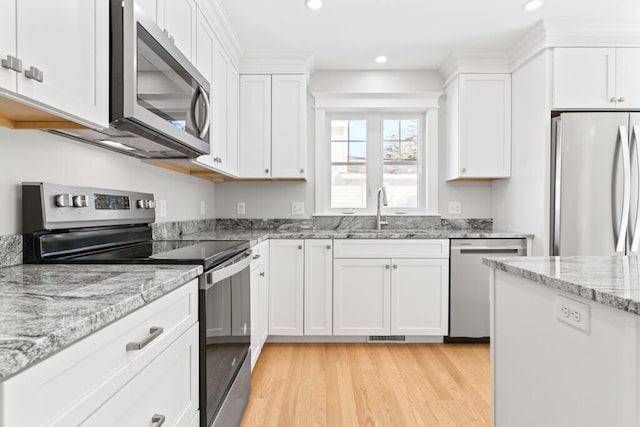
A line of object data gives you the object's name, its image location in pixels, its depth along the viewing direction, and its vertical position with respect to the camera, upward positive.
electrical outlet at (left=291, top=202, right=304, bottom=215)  3.42 +0.04
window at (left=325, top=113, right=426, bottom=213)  3.53 +0.50
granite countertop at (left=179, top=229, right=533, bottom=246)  2.84 -0.17
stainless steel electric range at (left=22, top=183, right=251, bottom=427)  1.26 -0.16
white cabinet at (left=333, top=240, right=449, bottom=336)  2.88 -0.59
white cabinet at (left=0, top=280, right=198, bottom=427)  0.53 -0.32
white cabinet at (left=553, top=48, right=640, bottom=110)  2.58 +0.96
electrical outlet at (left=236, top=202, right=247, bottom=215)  3.40 +0.03
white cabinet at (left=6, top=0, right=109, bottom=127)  0.83 +0.40
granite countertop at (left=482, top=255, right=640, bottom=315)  0.83 -0.18
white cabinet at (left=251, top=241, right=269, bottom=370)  2.29 -0.58
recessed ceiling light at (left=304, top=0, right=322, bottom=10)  2.29 +1.31
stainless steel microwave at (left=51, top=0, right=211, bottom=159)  1.19 +0.44
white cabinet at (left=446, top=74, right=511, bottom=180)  3.07 +0.73
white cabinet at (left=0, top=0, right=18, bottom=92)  0.79 +0.38
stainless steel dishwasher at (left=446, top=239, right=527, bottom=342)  2.86 -0.59
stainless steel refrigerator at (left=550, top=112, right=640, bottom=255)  2.41 +0.20
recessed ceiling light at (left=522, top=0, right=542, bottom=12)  2.31 +1.32
